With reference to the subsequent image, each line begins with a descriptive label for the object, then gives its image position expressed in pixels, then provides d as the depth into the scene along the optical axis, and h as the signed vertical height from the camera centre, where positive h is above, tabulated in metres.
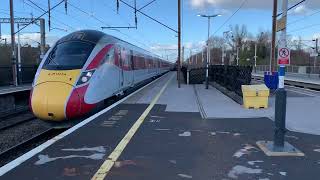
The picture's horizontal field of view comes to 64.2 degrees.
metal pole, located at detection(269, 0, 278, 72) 17.06 +3.74
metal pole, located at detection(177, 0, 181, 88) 17.29 +3.50
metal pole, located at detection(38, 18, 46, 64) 24.63 +4.26
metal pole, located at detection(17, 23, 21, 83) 21.41 +0.08
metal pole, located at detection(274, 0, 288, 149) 4.77 -0.74
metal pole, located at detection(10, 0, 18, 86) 19.68 +1.44
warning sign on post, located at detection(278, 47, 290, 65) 4.89 +0.34
